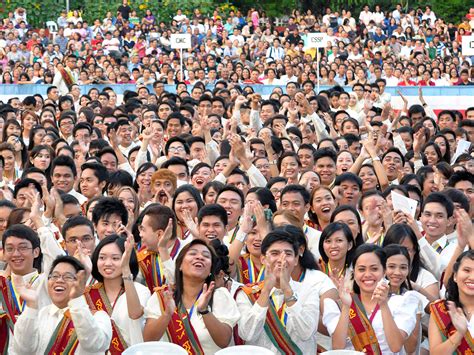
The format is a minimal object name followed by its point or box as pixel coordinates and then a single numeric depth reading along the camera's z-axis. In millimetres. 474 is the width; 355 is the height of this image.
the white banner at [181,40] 18016
